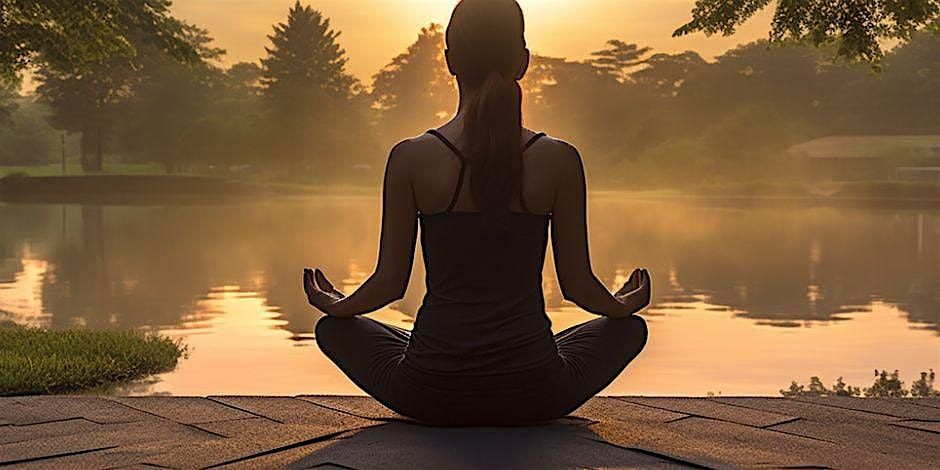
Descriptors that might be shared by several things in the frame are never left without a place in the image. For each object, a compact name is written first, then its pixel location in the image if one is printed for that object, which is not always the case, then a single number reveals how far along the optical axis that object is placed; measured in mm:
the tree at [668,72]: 69438
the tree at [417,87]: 74375
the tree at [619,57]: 71562
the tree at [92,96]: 59688
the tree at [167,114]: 64250
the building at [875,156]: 59844
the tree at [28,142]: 81625
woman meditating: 3531
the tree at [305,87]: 62562
